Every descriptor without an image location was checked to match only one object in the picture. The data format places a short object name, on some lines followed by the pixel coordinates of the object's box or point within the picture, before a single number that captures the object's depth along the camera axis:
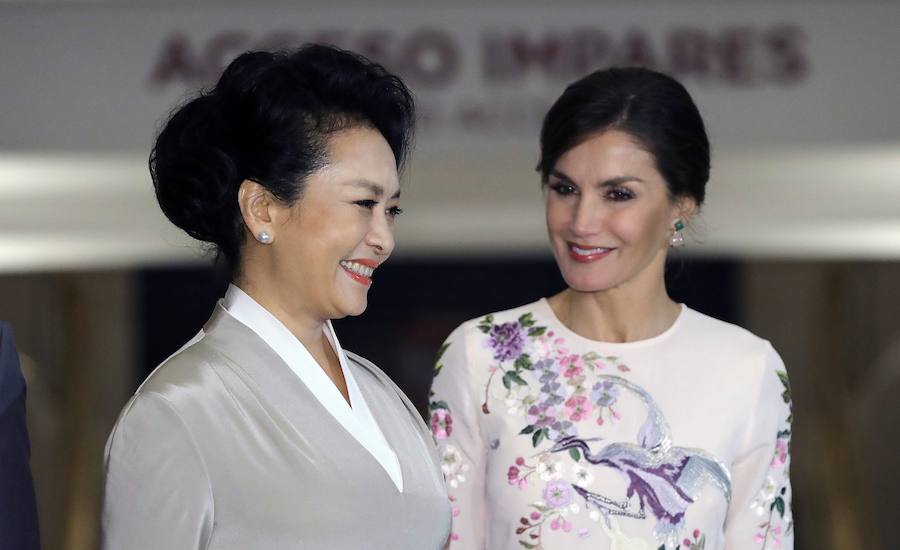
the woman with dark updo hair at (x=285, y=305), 6.08
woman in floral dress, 6.49
